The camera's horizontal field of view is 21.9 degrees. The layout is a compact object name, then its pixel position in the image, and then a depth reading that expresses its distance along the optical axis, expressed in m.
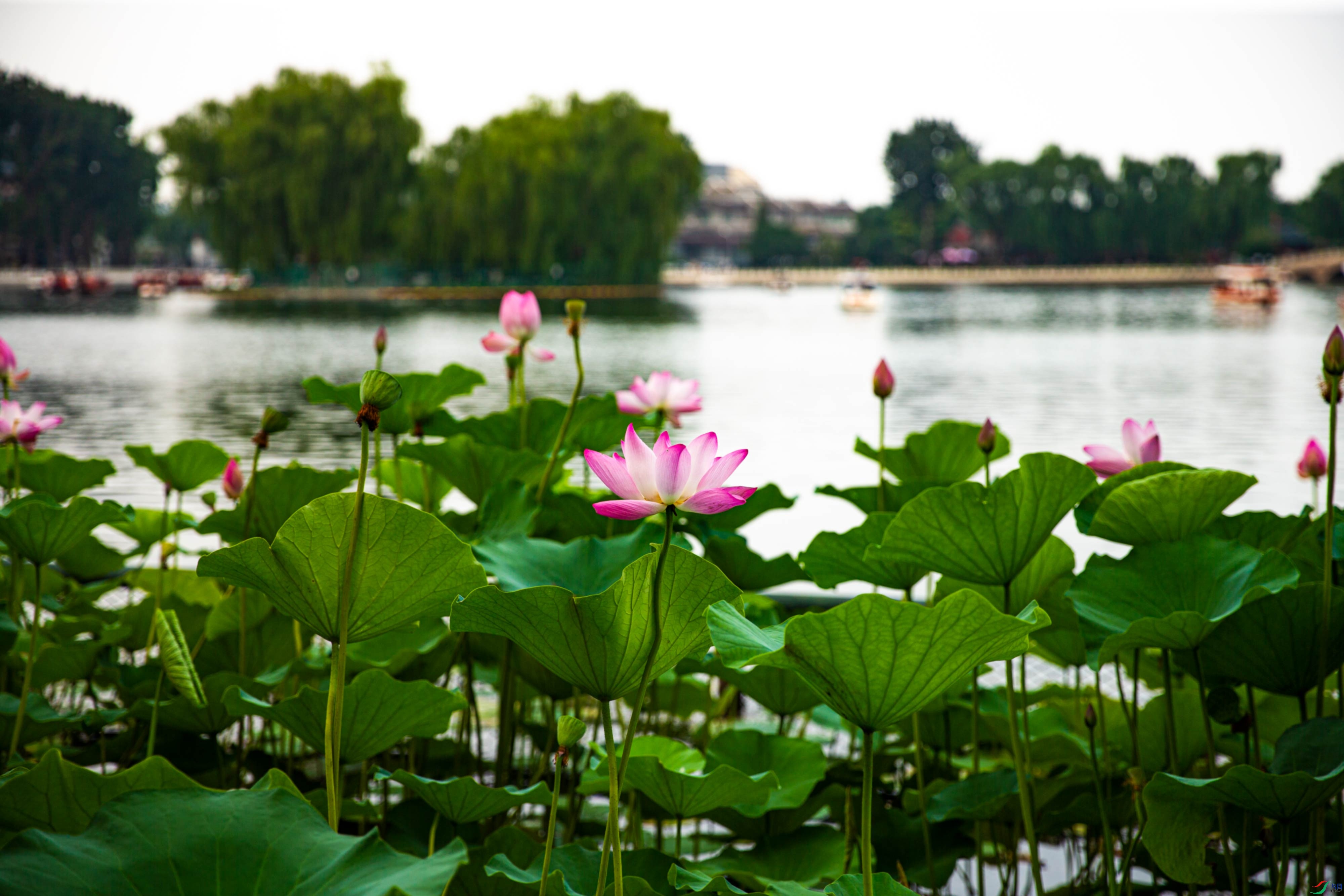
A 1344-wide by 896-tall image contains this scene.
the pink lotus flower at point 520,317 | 5.76
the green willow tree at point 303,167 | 70.69
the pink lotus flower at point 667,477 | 4.34
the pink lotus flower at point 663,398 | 5.72
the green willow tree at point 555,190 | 73.53
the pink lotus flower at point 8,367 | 5.78
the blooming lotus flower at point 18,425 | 5.47
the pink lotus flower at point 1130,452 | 5.30
